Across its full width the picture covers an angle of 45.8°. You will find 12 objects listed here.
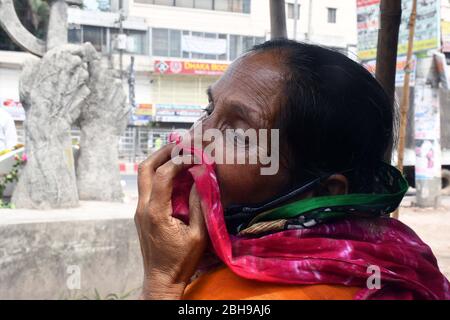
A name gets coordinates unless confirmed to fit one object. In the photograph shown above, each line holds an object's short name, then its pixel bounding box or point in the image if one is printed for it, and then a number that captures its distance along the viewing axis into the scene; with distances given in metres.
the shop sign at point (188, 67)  27.17
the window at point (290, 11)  25.55
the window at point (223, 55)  28.36
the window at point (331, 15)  29.47
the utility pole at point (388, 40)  1.94
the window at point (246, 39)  26.92
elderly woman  1.02
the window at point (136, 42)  26.52
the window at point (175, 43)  27.59
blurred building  26.02
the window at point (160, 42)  27.39
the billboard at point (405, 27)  8.95
